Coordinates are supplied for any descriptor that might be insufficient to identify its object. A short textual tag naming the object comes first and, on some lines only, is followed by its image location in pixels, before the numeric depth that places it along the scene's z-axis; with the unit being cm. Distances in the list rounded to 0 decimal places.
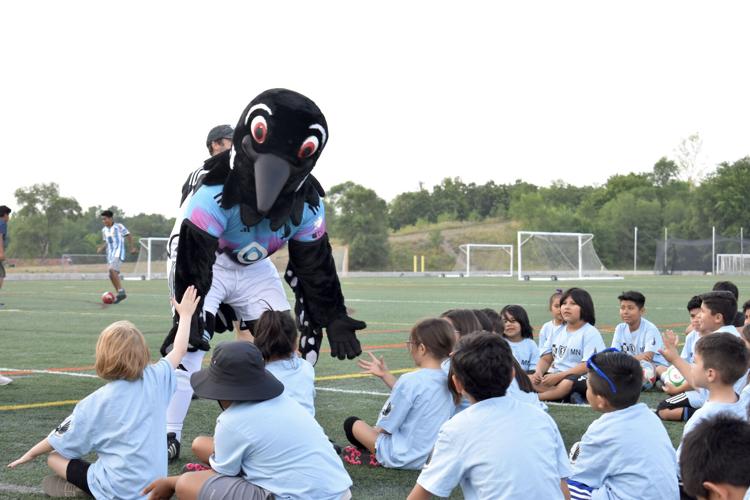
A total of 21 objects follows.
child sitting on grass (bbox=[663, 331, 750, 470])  463
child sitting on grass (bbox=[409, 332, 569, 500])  357
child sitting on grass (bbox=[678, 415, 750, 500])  261
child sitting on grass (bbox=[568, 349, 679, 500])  426
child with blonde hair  453
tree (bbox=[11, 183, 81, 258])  5438
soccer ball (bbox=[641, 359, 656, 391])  866
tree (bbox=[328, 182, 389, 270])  5916
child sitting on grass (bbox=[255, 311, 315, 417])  522
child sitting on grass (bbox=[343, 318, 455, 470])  552
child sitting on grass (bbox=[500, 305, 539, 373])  837
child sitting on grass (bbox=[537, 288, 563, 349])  858
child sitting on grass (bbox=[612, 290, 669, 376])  872
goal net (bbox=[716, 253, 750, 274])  5412
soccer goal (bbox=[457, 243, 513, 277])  5491
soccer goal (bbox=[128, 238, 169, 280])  4016
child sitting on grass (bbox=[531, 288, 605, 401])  805
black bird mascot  577
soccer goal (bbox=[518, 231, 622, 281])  4544
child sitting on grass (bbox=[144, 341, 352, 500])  395
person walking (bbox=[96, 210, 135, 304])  2189
